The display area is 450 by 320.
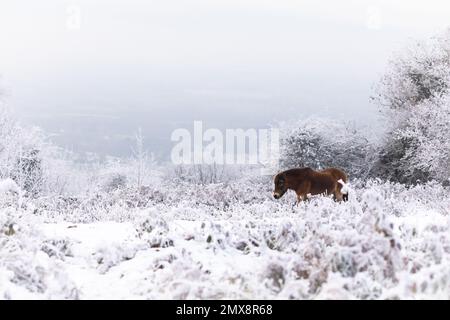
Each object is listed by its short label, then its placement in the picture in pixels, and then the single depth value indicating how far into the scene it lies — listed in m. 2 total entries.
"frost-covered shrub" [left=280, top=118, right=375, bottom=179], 28.80
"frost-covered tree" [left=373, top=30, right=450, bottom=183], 25.61
